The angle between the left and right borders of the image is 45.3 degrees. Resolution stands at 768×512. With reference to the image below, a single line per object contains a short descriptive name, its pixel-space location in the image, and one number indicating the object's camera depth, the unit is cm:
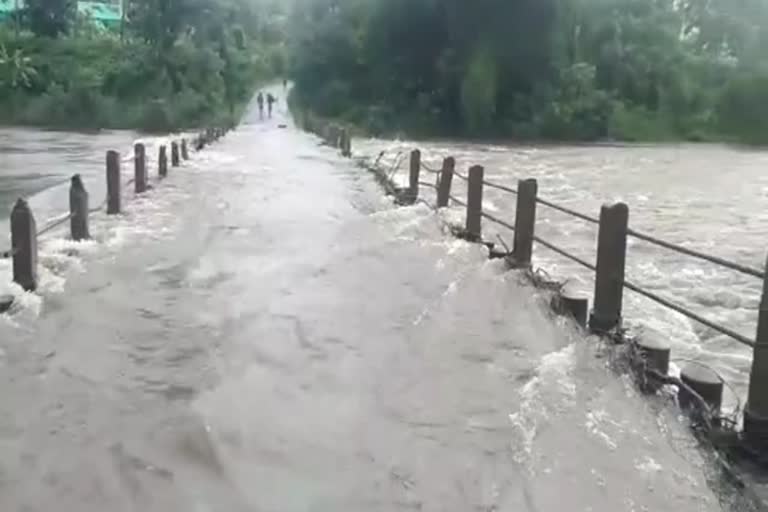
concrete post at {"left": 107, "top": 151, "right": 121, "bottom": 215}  1472
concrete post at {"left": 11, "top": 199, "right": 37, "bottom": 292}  852
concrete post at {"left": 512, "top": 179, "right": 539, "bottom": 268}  992
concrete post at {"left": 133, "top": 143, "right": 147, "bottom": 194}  1798
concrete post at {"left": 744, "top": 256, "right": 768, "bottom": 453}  525
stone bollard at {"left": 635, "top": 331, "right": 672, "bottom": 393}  655
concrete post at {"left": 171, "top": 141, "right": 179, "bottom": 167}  2522
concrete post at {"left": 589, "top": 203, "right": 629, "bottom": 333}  736
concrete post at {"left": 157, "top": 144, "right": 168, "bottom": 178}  2189
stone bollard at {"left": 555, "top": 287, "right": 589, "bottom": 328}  828
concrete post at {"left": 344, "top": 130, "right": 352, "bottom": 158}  3062
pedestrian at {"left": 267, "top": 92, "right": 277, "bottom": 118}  7060
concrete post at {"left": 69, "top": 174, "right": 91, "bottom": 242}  1155
